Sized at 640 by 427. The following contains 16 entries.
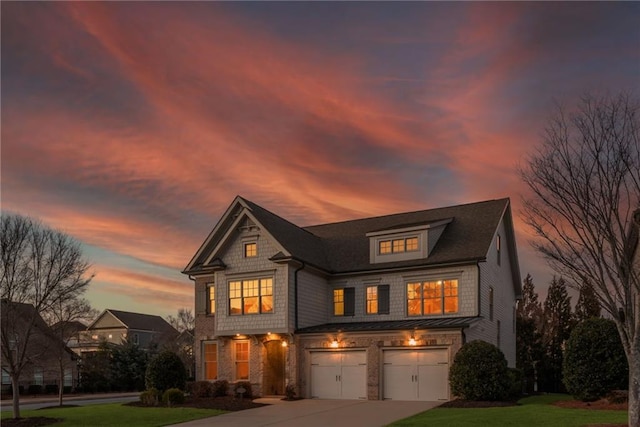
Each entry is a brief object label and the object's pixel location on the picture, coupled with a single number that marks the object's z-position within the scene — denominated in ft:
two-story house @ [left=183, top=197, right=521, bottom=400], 86.17
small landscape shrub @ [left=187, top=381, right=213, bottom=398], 92.48
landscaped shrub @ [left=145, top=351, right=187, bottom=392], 91.35
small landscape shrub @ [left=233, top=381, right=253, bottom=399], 90.67
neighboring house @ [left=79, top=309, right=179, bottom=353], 236.43
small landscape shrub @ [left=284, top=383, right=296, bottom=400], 89.53
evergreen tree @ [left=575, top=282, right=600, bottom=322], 133.59
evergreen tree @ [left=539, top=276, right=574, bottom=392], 122.31
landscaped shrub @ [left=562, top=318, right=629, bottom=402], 70.23
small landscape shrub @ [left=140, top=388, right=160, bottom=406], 85.76
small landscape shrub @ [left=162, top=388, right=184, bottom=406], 83.71
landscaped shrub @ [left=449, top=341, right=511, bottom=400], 73.51
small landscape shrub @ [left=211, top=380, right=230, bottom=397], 92.73
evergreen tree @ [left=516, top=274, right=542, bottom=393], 122.11
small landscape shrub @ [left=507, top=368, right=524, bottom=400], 78.46
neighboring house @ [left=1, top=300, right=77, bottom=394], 73.41
